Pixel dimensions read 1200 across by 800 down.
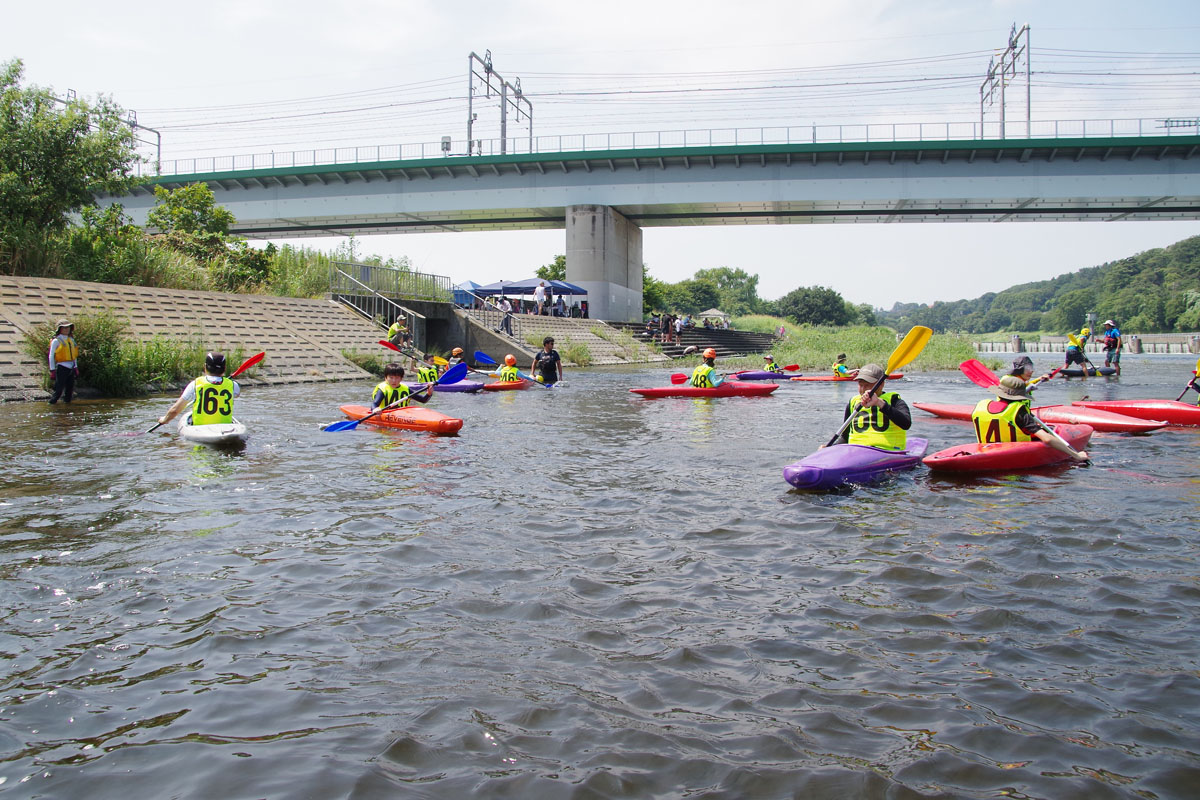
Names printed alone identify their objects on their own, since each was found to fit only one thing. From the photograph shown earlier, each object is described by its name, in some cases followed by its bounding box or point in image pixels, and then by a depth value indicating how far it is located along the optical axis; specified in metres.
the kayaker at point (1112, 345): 23.41
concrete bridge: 35.62
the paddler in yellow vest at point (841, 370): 21.05
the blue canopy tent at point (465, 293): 38.53
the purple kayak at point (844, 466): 6.87
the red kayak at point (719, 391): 16.41
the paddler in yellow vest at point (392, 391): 10.91
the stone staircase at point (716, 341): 41.78
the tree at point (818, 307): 107.75
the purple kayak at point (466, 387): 17.67
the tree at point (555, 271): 63.72
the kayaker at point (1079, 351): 21.14
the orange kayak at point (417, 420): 10.49
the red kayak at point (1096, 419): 10.83
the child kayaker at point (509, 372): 18.72
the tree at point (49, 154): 19.25
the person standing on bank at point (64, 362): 12.84
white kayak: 8.99
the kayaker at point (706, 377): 16.59
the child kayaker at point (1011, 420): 7.95
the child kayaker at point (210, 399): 9.15
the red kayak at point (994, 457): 7.59
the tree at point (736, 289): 123.12
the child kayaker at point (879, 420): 7.66
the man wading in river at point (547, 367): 18.88
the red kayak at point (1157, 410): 11.73
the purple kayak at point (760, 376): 21.75
